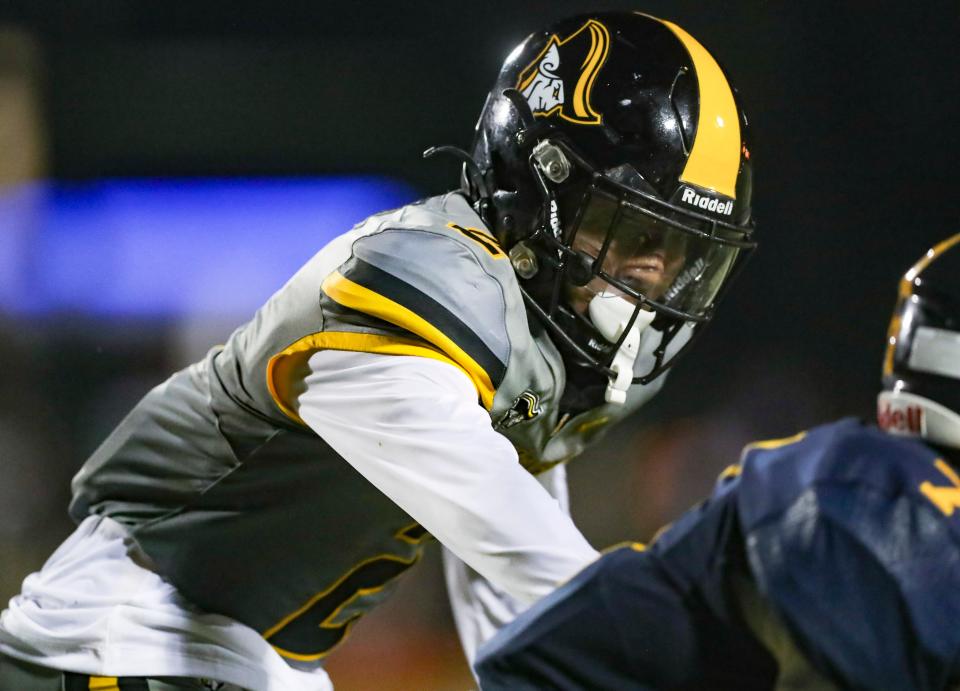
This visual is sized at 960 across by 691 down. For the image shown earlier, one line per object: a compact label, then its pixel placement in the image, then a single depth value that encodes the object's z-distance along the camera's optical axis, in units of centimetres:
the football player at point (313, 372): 1068
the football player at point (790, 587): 1023
